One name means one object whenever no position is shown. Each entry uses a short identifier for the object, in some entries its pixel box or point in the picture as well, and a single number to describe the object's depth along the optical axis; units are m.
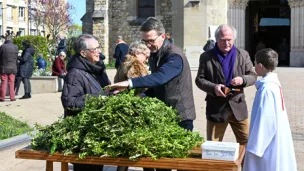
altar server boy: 4.10
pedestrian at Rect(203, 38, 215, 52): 19.27
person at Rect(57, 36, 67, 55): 20.84
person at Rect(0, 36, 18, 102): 13.65
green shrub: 23.18
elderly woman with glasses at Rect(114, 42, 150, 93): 5.68
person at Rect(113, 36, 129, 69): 13.83
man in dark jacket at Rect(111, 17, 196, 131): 4.53
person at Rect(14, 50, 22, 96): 15.02
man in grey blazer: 5.36
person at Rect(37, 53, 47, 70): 18.47
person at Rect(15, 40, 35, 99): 14.73
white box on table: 3.49
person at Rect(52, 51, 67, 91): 15.75
